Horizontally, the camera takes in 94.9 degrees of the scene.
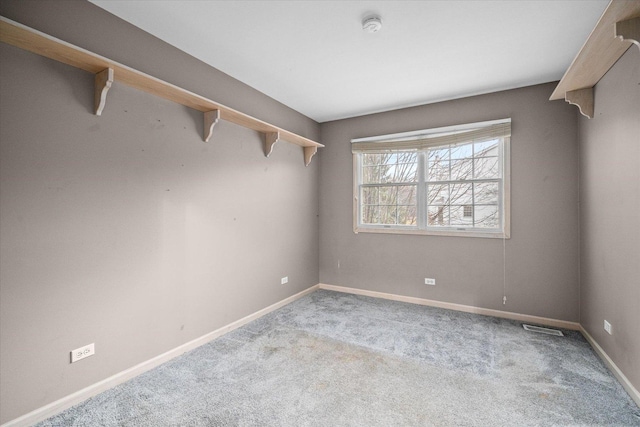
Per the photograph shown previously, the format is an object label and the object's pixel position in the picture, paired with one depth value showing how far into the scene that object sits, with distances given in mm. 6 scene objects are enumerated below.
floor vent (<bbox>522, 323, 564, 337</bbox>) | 2979
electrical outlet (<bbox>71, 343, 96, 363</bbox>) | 1928
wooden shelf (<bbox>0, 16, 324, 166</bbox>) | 1590
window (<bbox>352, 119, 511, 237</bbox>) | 3525
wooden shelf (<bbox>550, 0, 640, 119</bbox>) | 1643
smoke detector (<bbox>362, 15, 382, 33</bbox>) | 2144
